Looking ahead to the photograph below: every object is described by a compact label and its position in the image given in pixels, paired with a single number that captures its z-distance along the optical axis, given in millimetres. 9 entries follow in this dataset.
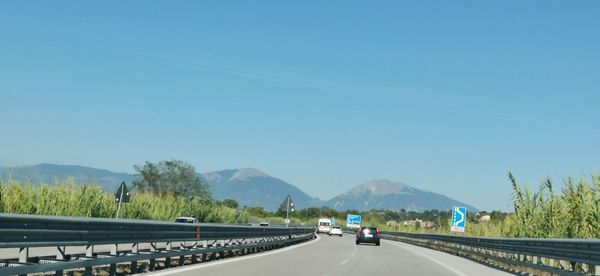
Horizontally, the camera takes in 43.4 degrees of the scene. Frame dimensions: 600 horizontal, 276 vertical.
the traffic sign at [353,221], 113812
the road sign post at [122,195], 29881
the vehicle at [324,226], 90056
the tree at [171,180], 104750
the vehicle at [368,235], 46344
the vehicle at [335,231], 79344
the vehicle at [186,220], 36594
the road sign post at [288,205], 58556
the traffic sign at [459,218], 38094
